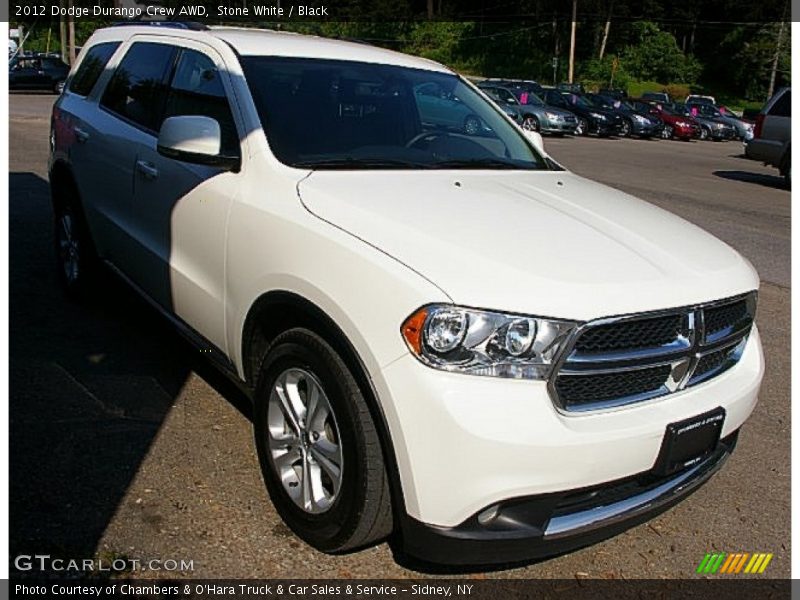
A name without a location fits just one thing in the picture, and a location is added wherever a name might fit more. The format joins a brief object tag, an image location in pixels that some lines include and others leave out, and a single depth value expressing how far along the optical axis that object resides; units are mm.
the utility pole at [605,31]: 64125
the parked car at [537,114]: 24969
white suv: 2334
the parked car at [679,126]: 29234
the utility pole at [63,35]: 46219
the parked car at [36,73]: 31078
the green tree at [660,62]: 62219
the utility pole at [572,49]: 50656
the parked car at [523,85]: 27859
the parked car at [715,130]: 30016
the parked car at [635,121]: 27966
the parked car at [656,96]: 39531
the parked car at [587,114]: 26812
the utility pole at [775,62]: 56906
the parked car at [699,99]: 36656
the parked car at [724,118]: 30750
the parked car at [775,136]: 14000
